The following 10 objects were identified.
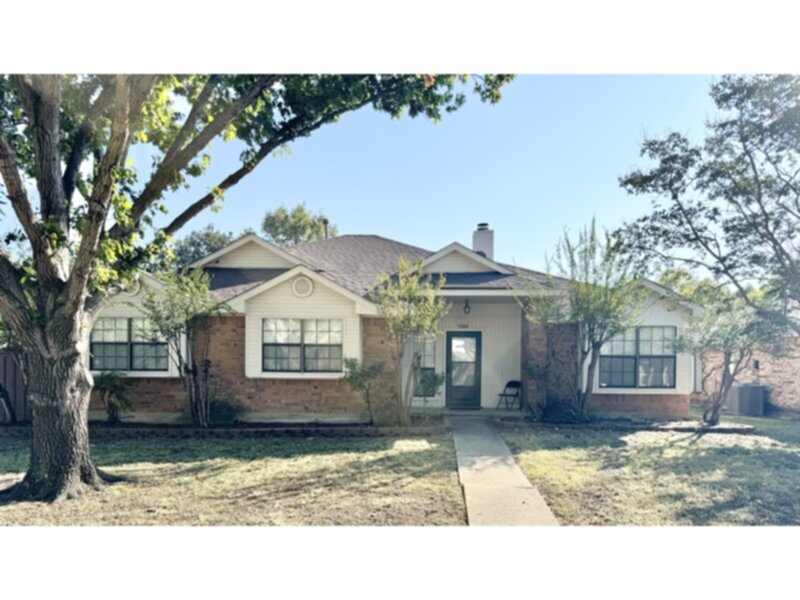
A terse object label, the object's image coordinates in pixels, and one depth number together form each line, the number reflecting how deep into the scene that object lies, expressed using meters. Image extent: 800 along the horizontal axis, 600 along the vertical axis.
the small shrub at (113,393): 8.30
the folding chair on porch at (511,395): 10.45
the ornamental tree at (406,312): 7.86
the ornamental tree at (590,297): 8.29
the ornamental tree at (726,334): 8.40
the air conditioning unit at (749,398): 11.35
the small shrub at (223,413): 8.91
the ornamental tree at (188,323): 7.98
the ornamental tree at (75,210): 4.51
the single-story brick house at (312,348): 9.02
